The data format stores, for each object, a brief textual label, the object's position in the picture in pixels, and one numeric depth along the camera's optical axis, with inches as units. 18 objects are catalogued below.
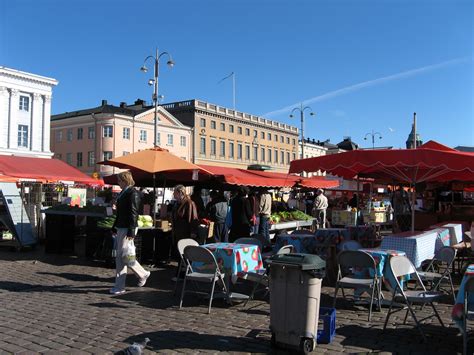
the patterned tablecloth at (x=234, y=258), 248.4
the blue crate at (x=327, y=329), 187.6
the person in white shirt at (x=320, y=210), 706.8
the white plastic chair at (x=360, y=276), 219.6
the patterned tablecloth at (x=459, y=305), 171.8
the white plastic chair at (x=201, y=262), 237.8
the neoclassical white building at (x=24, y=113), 1971.0
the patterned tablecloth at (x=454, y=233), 353.7
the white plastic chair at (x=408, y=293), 197.8
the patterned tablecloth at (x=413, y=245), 263.9
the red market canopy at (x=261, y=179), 497.7
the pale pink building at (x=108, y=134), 2281.0
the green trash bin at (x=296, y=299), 173.2
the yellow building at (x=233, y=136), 2689.5
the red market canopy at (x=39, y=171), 514.6
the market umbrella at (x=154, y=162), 368.5
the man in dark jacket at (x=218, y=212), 380.8
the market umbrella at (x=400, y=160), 282.5
